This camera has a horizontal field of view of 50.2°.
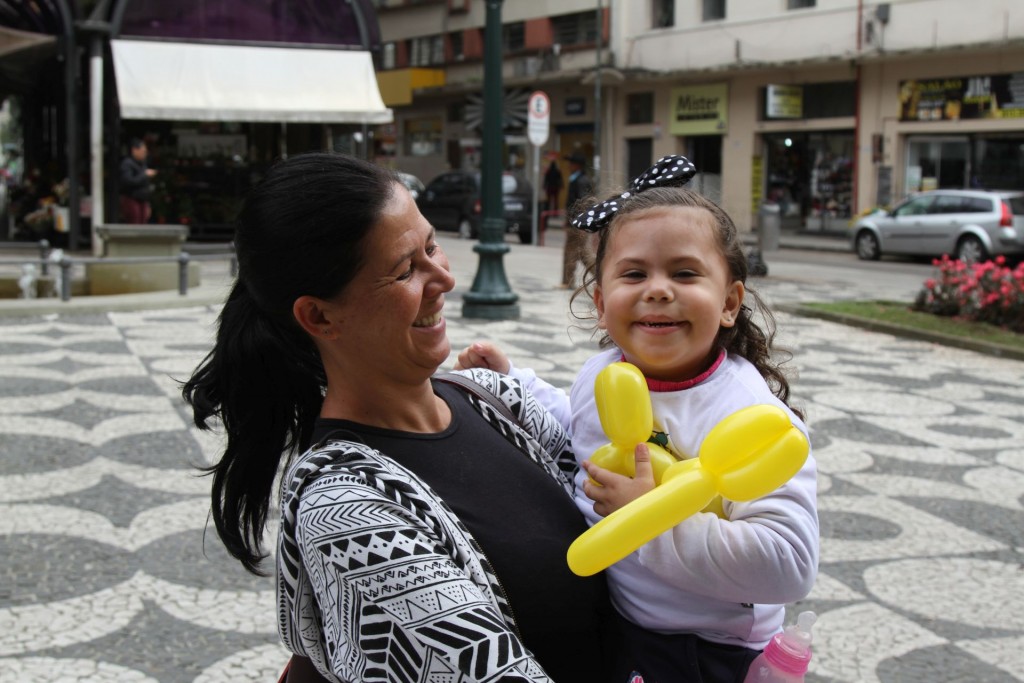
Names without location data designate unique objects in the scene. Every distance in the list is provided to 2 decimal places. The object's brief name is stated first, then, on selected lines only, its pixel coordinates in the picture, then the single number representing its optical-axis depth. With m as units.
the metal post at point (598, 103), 32.41
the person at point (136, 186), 15.83
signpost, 18.67
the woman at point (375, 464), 1.38
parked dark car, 24.23
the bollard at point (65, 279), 10.77
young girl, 1.53
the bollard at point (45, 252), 13.70
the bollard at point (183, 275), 11.75
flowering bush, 10.66
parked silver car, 19.39
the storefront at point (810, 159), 28.62
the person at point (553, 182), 32.62
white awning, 17.16
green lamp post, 10.55
